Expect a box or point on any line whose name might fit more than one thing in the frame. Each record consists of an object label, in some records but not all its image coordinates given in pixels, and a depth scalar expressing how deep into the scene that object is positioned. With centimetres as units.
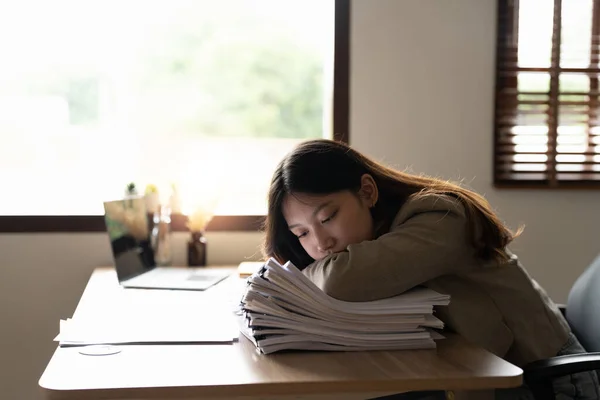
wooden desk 105
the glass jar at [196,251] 246
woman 134
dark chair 134
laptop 207
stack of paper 124
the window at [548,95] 256
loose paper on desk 132
